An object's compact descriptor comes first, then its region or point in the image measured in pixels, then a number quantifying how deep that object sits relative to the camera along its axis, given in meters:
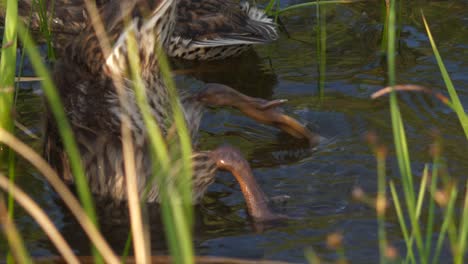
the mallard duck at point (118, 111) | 9.68
